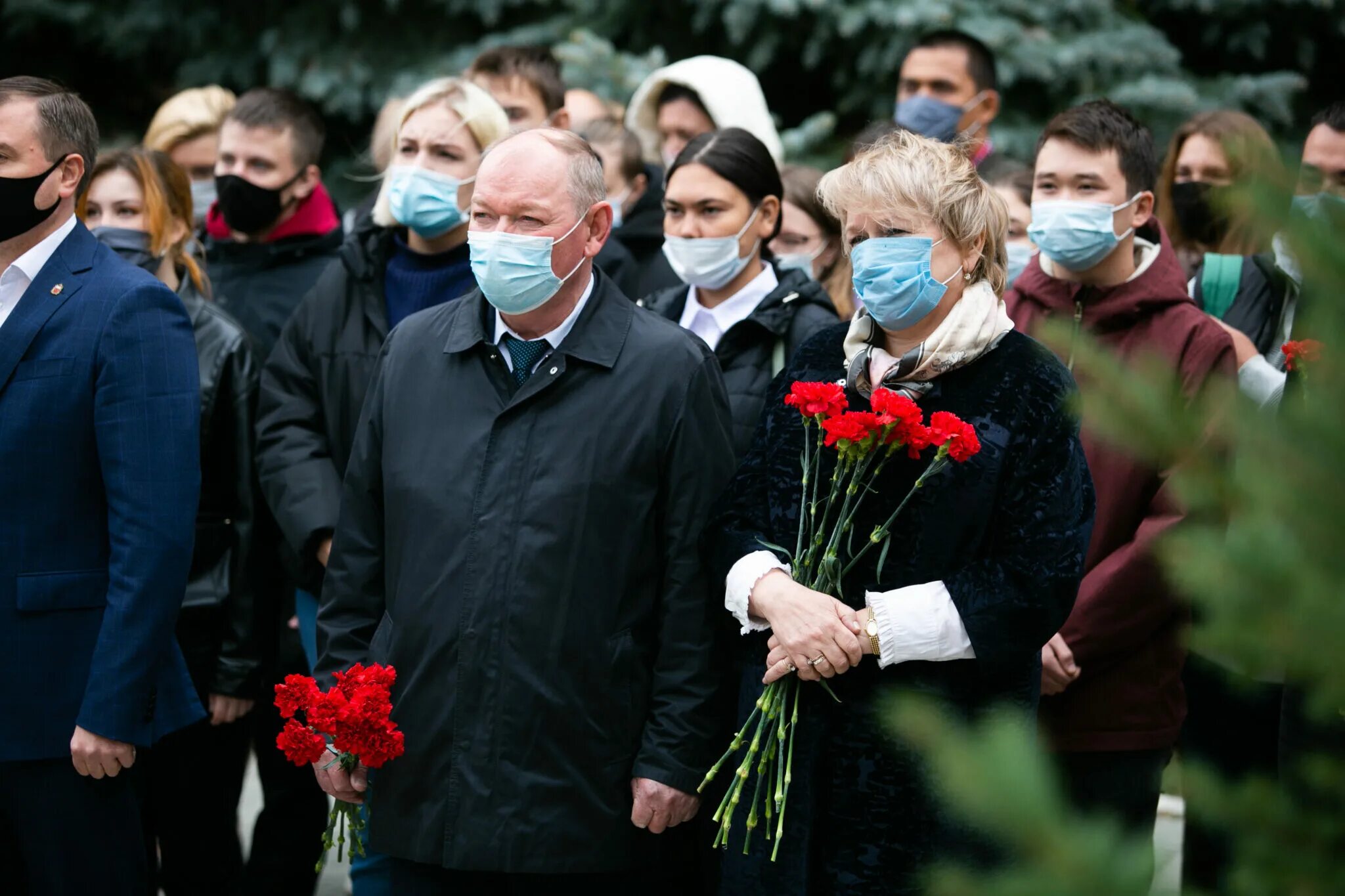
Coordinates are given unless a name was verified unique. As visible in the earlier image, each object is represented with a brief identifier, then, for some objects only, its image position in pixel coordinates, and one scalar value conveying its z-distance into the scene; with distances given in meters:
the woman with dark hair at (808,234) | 11.83
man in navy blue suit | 7.38
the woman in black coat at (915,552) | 6.21
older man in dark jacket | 6.72
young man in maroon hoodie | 7.98
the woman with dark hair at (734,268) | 8.74
